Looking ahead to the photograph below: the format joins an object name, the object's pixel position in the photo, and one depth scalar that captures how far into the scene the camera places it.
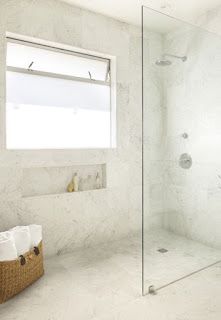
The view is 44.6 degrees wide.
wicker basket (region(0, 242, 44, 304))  1.86
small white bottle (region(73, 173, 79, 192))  2.80
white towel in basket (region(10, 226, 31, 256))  2.05
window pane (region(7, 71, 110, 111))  2.58
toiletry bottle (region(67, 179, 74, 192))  2.78
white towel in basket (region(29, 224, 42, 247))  2.20
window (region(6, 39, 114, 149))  2.59
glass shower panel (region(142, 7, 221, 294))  2.05
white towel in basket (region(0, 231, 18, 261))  1.87
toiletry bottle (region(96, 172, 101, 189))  2.99
